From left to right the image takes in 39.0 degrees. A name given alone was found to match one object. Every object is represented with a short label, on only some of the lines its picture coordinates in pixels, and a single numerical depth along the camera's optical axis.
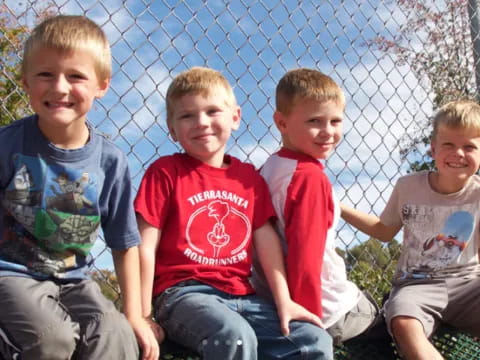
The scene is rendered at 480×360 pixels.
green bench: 2.71
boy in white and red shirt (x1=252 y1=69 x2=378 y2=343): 2.39
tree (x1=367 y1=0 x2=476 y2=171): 4.75
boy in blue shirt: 1.92
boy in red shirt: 2.14
